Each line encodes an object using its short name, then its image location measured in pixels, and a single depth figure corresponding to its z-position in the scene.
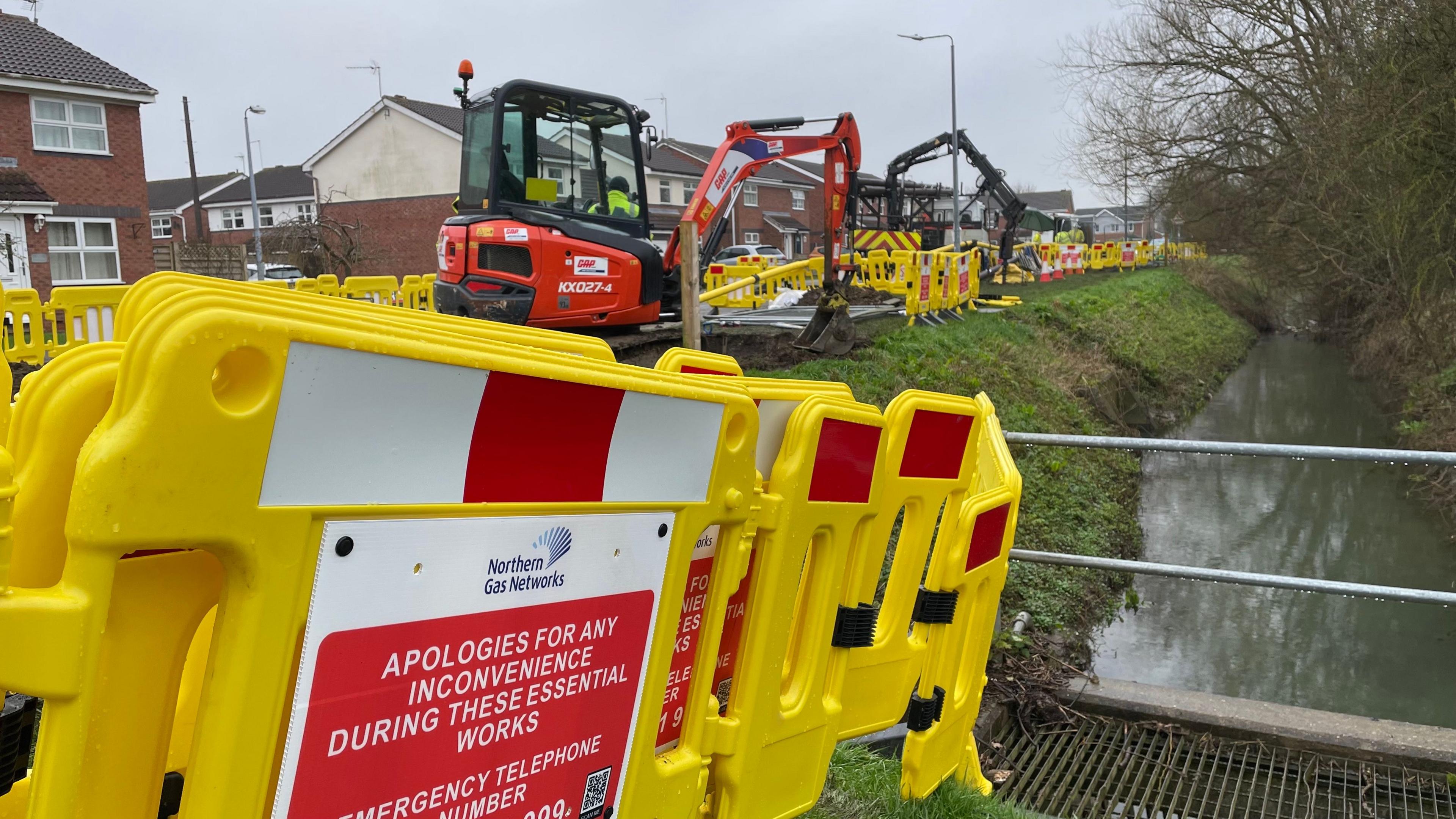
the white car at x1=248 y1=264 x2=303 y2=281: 34.62
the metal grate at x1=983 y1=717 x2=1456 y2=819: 4.35
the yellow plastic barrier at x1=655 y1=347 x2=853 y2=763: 2.42
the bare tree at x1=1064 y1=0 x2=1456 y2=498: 12.88
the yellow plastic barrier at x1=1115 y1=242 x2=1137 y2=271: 47.09
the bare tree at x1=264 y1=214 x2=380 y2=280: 36.59
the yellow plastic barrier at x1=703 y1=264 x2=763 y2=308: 21.72
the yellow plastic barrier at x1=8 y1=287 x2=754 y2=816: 1.31
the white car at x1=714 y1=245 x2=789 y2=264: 48.06
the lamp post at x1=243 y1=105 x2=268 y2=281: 30.78
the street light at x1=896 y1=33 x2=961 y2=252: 27.94
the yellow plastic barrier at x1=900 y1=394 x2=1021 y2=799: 3.42
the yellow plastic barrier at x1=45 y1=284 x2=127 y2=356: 13.45
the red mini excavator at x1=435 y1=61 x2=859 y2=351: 11.12
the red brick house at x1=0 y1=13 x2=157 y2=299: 27.30
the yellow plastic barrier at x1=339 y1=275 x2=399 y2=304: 18.30
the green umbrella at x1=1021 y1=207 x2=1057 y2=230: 53.88
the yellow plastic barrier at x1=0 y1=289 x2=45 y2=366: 13.73
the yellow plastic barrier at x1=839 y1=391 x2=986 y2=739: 3.11
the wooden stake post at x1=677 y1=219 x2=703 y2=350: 9.90
